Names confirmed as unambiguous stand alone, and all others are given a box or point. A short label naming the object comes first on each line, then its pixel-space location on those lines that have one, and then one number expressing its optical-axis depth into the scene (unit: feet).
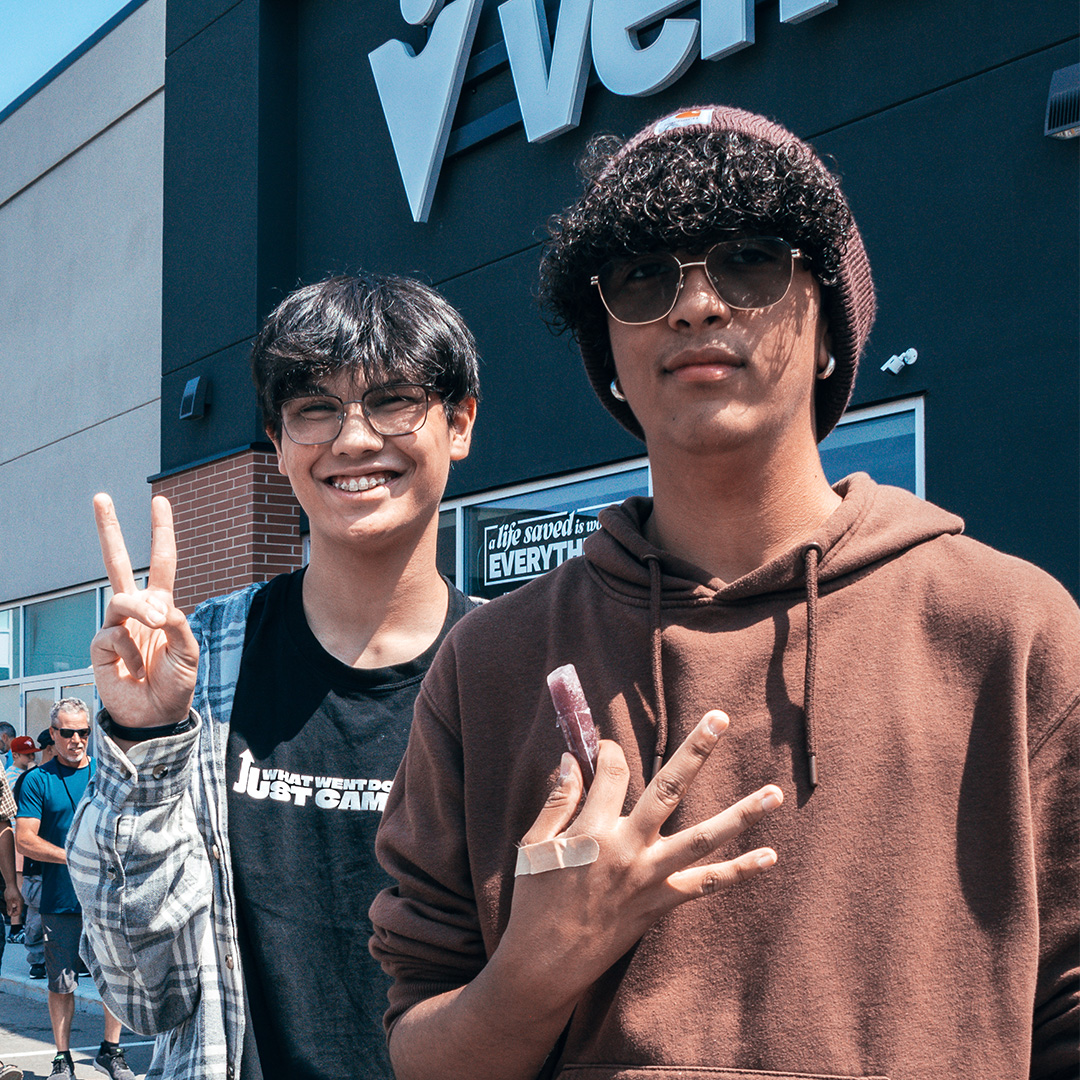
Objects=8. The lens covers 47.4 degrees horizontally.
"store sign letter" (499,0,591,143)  23.47
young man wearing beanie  4.48
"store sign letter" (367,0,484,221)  26.40
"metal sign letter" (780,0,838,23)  19.24
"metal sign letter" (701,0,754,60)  20.53
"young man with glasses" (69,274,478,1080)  7.26
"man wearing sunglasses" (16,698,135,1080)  22.72
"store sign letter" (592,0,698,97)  21.63
